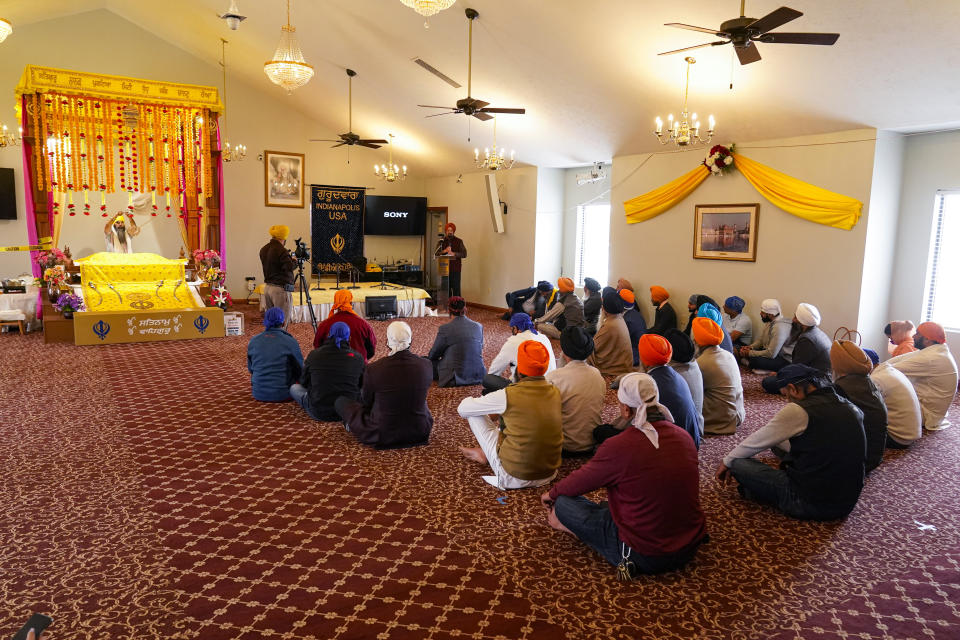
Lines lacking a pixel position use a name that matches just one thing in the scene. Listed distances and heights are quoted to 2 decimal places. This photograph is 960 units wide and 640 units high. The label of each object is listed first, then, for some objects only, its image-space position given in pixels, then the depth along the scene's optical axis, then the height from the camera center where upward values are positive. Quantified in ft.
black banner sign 41.34 +0.92
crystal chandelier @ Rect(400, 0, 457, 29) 15.76 +5.95
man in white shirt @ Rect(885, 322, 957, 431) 15.52 -2.90
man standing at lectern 38.37 -0.38
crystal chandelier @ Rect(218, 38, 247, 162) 33.81 +4.92
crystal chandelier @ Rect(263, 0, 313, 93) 21.02 +5.71
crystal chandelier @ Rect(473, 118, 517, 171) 34.77 +4.73
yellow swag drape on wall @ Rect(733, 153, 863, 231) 21.91 +1.99
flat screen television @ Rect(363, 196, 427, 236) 43.11 +1.74
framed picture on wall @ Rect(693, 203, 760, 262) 25.07 +0.77
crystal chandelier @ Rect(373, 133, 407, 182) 35.72 +3.96
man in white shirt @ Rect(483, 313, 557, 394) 15.29 -2.57
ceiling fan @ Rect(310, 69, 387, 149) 31.70 +5.08
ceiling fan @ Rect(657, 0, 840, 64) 12.91 +4.62
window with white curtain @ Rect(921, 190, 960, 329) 21.66 -0.26
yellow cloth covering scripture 27.45 -2.32
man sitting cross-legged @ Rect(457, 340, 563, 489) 10.99 -3.19
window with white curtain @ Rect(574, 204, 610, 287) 35.55 +0.24
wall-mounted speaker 36.99 +2.48
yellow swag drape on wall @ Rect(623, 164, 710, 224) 26.61 +2.29
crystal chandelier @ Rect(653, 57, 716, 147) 20.02 +3.89
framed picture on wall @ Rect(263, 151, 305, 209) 40.70 +3.86
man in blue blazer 18.84 -3.31
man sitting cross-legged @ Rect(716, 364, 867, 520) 9.87 -3.20
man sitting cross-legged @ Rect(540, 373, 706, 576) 8.15 -3.19
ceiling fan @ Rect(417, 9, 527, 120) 21.47 +4.72
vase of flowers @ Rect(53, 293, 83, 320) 26.61 -3.07
